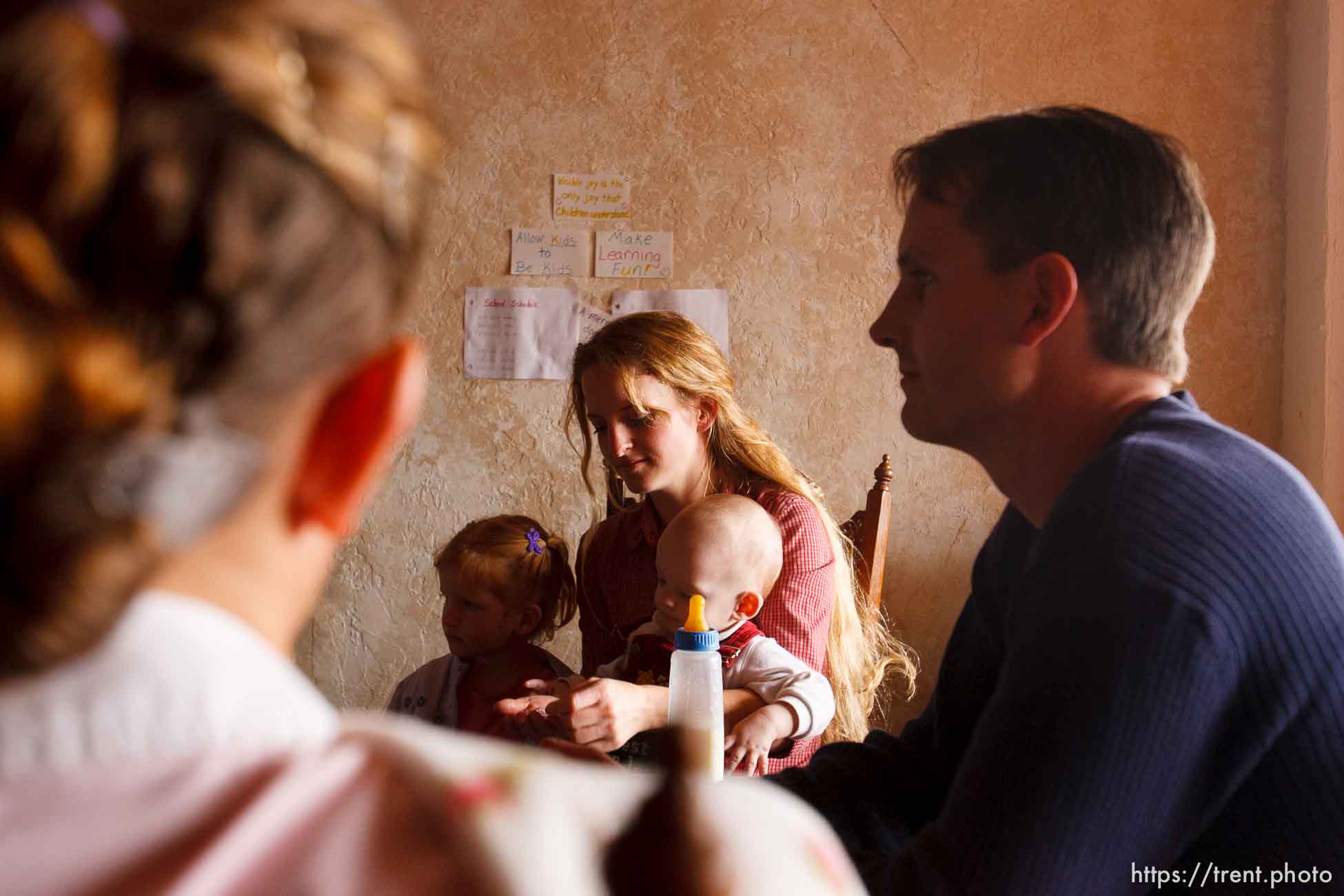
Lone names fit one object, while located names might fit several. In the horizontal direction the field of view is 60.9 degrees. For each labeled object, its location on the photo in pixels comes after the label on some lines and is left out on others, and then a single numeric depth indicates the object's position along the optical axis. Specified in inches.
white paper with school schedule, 120.3
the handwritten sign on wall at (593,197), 119.9
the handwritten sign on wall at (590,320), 120.1
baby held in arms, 60.2
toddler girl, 82.7
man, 28.9
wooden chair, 84.7
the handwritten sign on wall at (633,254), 120.0
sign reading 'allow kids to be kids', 120.1
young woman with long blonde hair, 75.6
